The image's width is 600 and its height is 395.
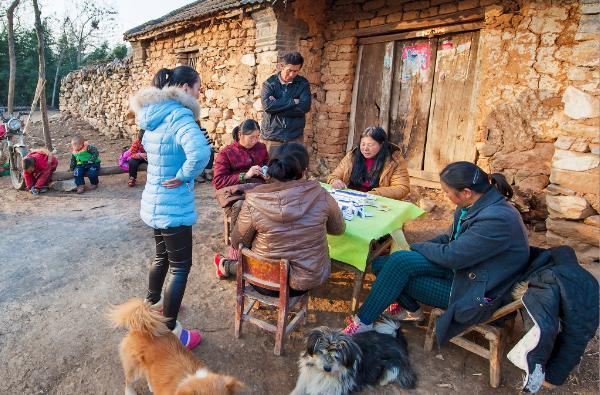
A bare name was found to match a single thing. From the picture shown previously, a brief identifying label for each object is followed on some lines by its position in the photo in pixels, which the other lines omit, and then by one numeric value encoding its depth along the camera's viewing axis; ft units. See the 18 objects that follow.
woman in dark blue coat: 7.84
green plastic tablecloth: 9.13
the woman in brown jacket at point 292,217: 7.99
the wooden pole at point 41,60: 26.74
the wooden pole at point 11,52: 27.50
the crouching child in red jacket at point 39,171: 20.99
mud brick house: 13.76
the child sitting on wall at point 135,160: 23.53
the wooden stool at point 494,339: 7.87
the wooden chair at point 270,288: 8.35
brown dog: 6.49
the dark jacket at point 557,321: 6.96
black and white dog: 7.33
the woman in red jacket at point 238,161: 12.76
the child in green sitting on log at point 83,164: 22.07
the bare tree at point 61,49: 77.36
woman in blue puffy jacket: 7.84
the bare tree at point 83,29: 85.66
